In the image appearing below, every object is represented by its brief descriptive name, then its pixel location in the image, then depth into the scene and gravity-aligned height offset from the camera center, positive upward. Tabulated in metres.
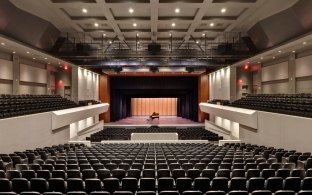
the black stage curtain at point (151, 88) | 28.00 +1.20
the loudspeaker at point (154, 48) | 15.74 +3.83
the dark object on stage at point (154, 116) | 29.84 -2.90
